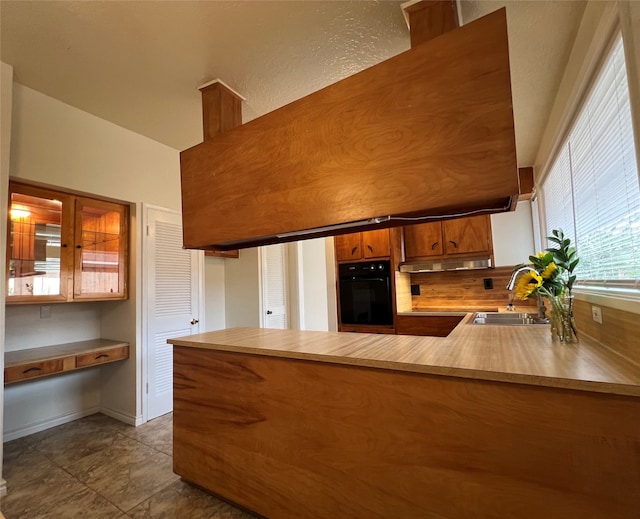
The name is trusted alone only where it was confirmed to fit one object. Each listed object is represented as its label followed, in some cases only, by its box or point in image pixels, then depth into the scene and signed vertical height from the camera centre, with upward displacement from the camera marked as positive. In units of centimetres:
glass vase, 140 -24
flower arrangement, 141 -8
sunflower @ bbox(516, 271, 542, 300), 145 -7
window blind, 119 +41
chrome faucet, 204 -27
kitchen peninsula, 93 -58
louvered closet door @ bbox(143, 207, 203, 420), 292 -13
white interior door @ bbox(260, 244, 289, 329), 376 -8
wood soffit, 120 +60
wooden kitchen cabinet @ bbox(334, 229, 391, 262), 355 +36
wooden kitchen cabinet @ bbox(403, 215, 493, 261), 333 +39
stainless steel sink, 266 -43
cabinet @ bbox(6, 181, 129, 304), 226 +34
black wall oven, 352 -20
